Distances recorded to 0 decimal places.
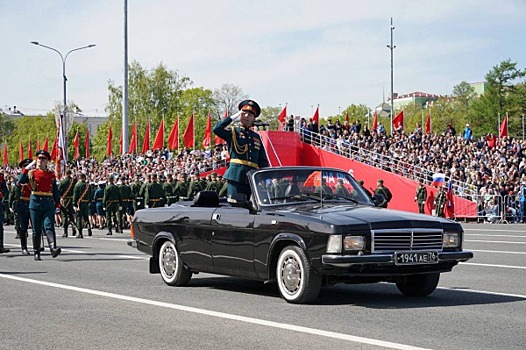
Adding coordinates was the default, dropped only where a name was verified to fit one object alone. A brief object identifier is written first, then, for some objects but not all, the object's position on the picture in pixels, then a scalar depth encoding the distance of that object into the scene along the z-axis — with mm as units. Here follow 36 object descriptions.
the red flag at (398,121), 53156
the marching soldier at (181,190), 29864
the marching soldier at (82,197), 28000
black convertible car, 9438
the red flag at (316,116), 50456
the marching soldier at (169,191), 29689
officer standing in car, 12172
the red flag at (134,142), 65094
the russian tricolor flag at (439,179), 37000
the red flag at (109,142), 71312
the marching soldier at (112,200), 29172
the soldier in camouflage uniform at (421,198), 37281
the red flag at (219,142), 51450
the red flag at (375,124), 50356
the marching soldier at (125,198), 29828
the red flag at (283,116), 51762
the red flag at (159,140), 57838
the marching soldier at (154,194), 28734
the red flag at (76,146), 72375
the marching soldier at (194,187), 29734
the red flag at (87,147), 73925
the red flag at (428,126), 55047
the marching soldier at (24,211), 18453
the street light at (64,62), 59050
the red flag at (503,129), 49059
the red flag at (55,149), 67094
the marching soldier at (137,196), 30125
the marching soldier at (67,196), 27250
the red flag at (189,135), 54522
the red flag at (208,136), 53844
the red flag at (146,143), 64312
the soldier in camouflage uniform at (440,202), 35938
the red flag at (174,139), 56156
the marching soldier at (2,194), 18391
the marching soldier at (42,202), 16703
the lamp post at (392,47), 67188
